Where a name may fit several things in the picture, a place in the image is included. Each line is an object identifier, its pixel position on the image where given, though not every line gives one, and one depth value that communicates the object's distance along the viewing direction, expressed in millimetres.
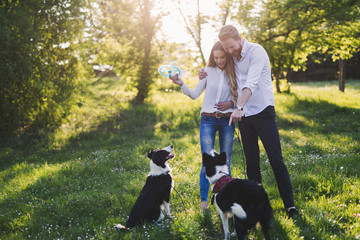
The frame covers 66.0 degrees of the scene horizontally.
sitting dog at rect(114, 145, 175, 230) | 4219
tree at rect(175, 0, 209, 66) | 16281
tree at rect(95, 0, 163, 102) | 15367
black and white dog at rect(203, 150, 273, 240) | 3350
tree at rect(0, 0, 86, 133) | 10359
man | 3896
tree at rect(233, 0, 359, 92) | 12492
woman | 4293
